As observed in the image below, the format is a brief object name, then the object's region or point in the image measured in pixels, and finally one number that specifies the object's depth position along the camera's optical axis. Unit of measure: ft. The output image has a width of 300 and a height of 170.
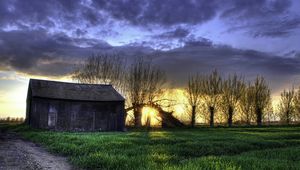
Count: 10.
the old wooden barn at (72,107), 101.59
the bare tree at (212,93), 151.30
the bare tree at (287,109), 168.00
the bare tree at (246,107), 161.70
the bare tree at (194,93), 150.63
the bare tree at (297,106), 164.95
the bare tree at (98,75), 154.41
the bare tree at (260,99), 159.27
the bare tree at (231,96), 153.99
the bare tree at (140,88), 145.36
